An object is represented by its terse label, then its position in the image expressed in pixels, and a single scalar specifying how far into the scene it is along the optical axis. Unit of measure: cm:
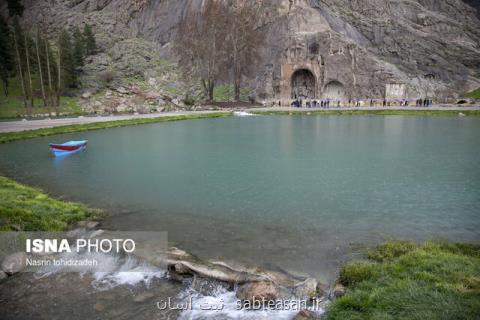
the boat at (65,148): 2591
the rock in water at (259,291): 795
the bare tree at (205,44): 7756
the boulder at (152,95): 7156
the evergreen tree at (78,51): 7756
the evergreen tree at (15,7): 10402
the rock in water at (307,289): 798
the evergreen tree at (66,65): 7073
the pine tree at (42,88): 6020
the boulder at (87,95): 6990
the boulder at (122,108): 6602
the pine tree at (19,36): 6801
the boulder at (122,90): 7400
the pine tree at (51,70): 6175
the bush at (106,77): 7637
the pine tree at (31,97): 6065
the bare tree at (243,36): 7762
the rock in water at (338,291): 783
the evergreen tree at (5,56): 6944
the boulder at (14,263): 954
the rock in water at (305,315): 716
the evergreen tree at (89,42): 8669
